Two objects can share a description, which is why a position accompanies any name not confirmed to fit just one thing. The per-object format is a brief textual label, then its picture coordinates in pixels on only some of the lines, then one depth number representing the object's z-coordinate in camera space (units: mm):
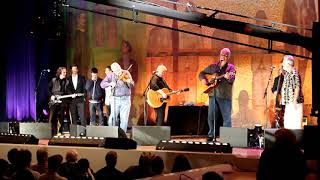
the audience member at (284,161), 5445
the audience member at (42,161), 7910
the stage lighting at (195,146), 9906
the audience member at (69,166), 7625
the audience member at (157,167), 7328
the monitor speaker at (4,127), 14727
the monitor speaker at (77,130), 13289
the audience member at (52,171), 6883
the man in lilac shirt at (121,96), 14531
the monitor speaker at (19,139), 11508
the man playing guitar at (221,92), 12273
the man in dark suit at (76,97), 15234
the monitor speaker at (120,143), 10422
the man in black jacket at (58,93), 15008
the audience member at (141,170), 7324
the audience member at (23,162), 7082
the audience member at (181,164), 7977
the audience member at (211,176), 5193
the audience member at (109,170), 7533
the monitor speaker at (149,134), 11852
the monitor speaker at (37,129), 13320
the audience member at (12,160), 7294
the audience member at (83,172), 7090
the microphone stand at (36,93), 17109
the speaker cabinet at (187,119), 15383
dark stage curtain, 17234
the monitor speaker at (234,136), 11344
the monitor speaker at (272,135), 9602
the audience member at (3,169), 6754
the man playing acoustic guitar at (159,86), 13891
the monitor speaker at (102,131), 12133
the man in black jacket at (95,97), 15516
